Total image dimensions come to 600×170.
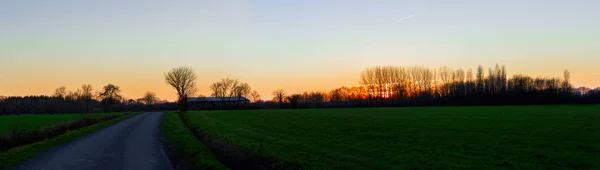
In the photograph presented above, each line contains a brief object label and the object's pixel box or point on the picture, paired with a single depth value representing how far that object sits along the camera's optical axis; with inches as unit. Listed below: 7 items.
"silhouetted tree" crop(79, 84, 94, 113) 5680.1
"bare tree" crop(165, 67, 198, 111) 4598.9
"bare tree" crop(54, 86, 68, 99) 6666.3
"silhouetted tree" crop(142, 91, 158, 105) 6953.7
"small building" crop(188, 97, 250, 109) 6067.4
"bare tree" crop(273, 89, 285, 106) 6161.4
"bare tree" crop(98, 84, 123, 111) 6392.7
